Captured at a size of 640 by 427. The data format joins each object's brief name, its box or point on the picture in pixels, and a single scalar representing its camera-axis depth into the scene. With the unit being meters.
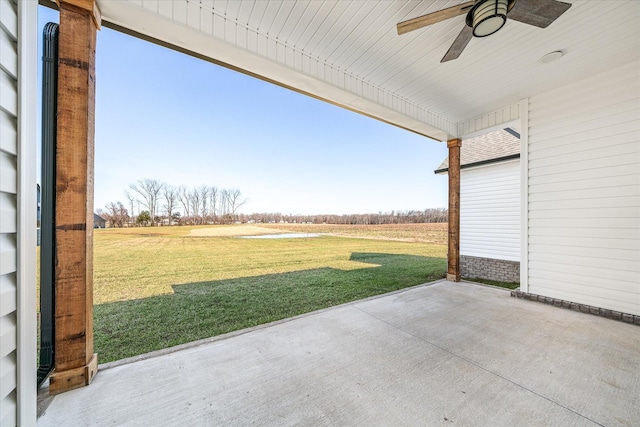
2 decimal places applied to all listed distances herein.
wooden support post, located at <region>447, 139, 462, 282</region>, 4.60
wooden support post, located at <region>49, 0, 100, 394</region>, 1.64
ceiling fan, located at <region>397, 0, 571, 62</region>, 1.75
